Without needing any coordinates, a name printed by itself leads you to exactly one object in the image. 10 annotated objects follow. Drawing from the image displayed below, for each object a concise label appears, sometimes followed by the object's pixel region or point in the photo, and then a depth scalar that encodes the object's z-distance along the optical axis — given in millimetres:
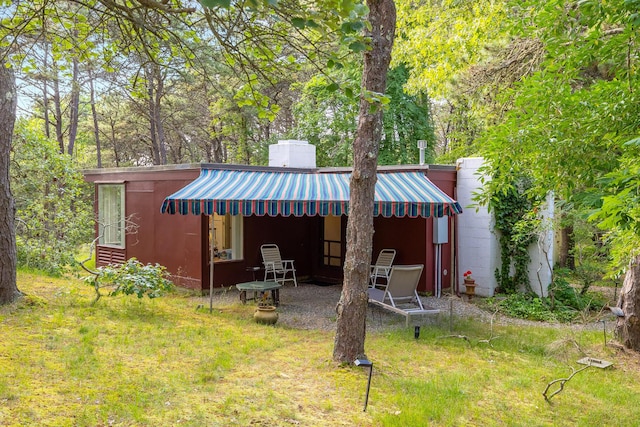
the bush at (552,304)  9664
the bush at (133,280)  8336
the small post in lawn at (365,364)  4586
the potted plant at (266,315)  8016
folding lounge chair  8195
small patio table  8925
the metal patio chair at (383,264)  11070
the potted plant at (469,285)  10953
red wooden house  9023
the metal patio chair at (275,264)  11680
